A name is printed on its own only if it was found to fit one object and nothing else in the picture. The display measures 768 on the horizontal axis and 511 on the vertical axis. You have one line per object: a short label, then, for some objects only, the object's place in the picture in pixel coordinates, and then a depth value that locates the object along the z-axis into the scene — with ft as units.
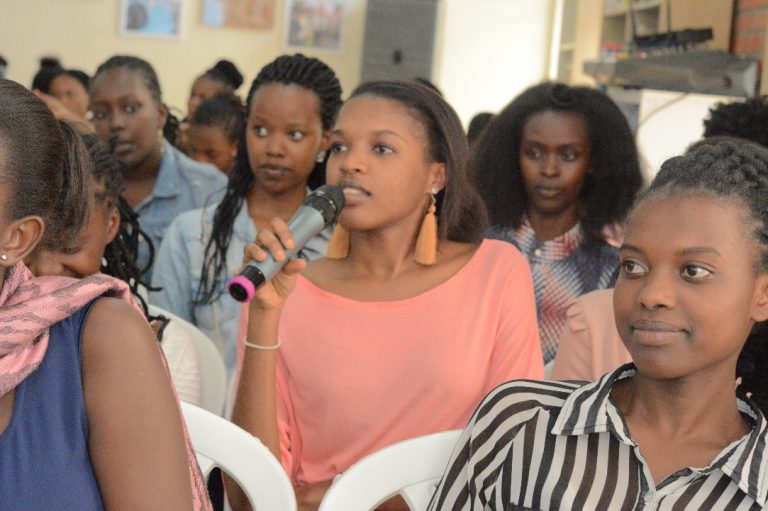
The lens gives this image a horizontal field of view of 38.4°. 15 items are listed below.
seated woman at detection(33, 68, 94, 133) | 19.49
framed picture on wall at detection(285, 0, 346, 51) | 30.81
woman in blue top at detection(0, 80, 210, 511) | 4.21
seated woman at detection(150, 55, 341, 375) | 9.51
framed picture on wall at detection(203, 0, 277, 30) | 30.42
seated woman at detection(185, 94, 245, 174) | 16.02
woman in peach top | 6.76
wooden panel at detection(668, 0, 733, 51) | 16.51
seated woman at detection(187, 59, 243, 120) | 17.84
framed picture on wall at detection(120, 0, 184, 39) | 30.22
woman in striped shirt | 4.41
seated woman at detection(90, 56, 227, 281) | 11.90
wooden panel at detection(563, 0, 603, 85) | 23.68
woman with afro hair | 9.46
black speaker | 30.25
